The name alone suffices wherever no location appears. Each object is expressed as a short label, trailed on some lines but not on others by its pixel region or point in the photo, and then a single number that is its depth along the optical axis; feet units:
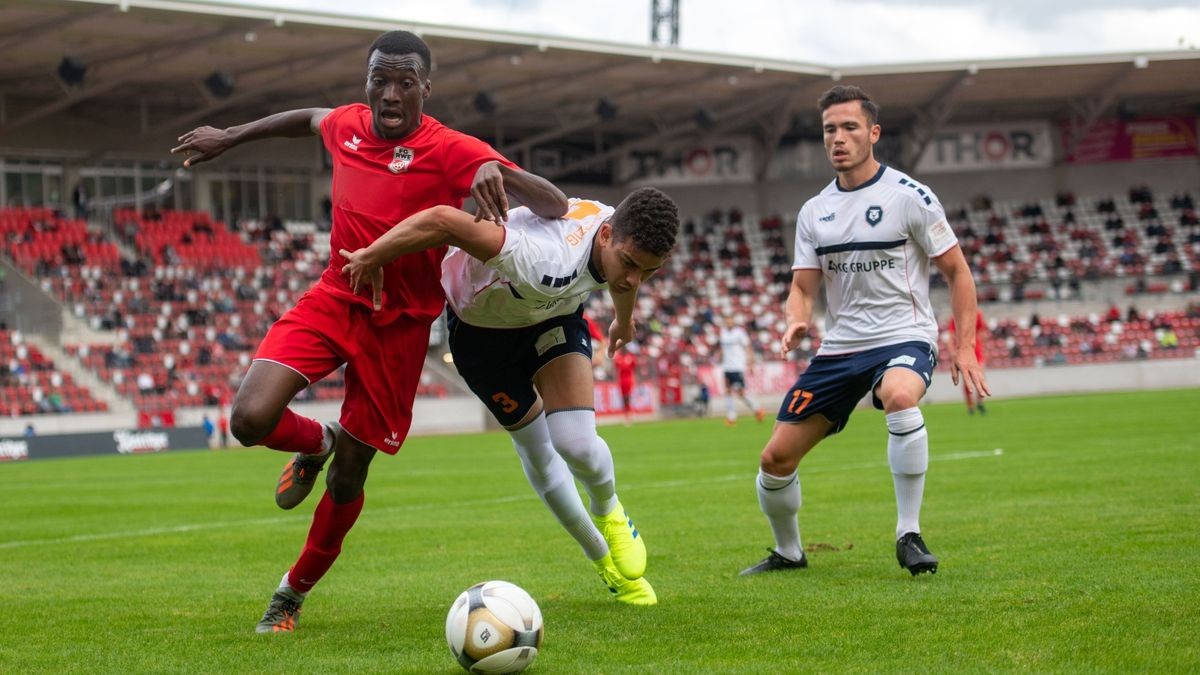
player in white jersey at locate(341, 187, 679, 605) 18.54
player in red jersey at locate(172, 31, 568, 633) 19.04
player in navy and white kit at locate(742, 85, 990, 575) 23.04
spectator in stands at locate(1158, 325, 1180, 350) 135.23
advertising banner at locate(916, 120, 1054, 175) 168.45
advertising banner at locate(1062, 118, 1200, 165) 168.25
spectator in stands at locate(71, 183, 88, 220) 125.18
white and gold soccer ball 15.46
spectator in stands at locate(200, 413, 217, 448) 93.71
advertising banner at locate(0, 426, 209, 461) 83.41
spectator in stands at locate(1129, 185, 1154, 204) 165.89
